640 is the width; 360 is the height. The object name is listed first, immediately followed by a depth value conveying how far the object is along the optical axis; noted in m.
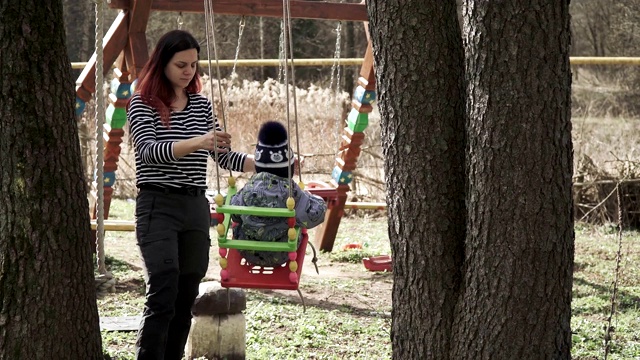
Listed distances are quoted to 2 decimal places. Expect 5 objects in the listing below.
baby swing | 7.41
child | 7.75
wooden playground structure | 13.29
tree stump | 8.73
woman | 7.11
